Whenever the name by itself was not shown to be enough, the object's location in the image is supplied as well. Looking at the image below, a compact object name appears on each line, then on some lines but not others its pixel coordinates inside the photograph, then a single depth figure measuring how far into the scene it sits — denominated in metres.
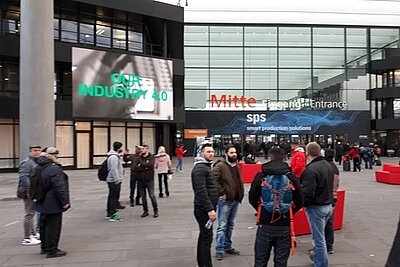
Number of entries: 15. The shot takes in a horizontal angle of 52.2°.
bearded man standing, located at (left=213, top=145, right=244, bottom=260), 6.38
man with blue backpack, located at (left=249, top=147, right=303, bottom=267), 4.55
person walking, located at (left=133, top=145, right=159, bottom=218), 9.86
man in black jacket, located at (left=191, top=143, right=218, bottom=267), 5.44
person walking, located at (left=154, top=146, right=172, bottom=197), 13.02
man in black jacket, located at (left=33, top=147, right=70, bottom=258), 6.63
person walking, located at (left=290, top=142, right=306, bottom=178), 8.39
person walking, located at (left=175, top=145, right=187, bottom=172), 23.36
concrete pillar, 15.27
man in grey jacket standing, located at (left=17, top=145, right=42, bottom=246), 7.41
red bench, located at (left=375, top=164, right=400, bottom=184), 16.80
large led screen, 24.05
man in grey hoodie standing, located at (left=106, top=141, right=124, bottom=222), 9.55
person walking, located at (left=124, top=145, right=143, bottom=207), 10.95
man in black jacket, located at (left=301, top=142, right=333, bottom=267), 5.40
